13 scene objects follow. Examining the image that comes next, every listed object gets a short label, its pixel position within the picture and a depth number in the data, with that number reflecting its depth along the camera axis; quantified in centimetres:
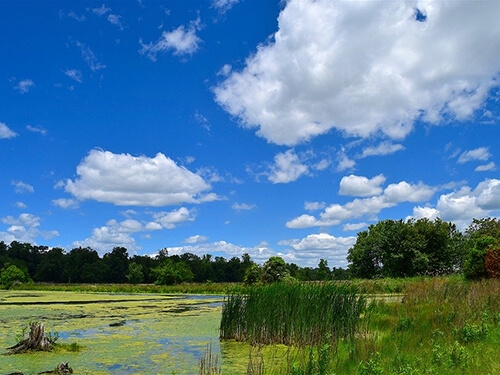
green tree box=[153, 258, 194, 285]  5653
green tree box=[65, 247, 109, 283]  8588
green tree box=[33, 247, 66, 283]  8606
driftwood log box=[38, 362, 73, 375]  881
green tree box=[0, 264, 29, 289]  6019
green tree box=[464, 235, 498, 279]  2403
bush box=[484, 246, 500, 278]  2205
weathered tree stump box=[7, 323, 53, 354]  1100
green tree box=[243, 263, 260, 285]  4032
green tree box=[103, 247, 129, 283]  9082
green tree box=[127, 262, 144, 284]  7819
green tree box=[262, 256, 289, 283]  3631
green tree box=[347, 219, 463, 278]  4606
